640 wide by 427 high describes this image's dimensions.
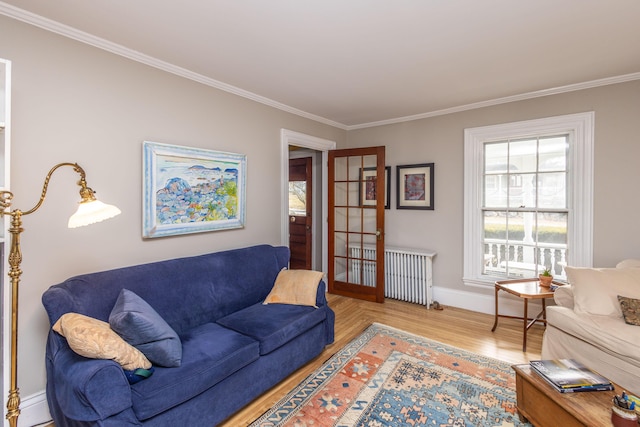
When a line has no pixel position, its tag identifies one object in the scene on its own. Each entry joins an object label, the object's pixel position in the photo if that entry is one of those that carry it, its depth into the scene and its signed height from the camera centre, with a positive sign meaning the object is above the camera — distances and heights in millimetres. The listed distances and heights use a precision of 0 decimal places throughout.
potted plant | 2877 -623
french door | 4016 -148
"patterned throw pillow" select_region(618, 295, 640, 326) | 2033 -655
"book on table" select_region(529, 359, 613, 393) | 1572 -889
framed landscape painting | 2424 +190
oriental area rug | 1923 -1276
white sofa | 1896 -759
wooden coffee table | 1406 -938
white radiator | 3884 -796
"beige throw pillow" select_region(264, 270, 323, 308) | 2676 -689
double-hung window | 3057 +165
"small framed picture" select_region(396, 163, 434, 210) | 3996 +346
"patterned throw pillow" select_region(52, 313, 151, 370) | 1454 -632
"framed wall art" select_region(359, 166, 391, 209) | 4152 +365
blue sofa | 1437 -842
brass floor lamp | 1505 -190
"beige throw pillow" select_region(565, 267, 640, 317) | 2186 -551
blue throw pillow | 1622 -665
